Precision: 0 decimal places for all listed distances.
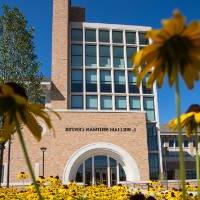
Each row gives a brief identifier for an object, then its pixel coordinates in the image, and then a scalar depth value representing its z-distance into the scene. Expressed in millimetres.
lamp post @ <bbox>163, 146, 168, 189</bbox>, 52994
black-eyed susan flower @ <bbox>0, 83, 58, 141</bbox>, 1706
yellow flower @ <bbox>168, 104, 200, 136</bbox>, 2239
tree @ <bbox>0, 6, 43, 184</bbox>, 23281
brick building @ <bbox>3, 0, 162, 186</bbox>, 37406
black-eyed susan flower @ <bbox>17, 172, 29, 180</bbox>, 8867
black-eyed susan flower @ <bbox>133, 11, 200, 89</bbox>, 1391
